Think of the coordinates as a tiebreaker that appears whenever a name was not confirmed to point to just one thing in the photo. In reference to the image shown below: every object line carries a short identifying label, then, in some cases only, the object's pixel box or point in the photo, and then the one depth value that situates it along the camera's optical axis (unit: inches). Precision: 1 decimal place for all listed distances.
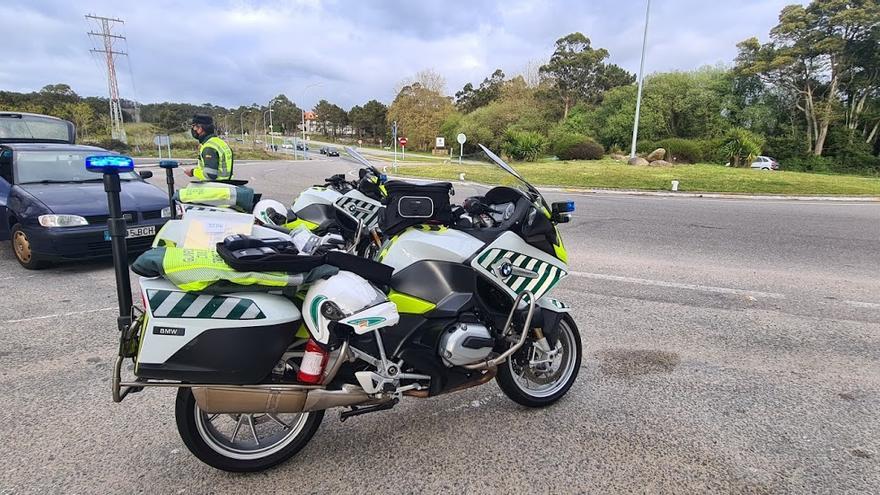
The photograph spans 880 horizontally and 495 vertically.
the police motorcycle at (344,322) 82.5
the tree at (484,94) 3014.3
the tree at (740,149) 1240.2
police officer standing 239.9
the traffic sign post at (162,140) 1106.4
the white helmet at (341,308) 88.2
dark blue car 227.5
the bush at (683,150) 1315.2
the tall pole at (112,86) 2004.3
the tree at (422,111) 2785.4
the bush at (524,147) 1363.2
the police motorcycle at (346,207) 212.5
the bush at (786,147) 1568.7
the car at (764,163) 1347.2
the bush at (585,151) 1333.7
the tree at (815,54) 1371.8
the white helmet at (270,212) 185.6
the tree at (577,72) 1974.7
